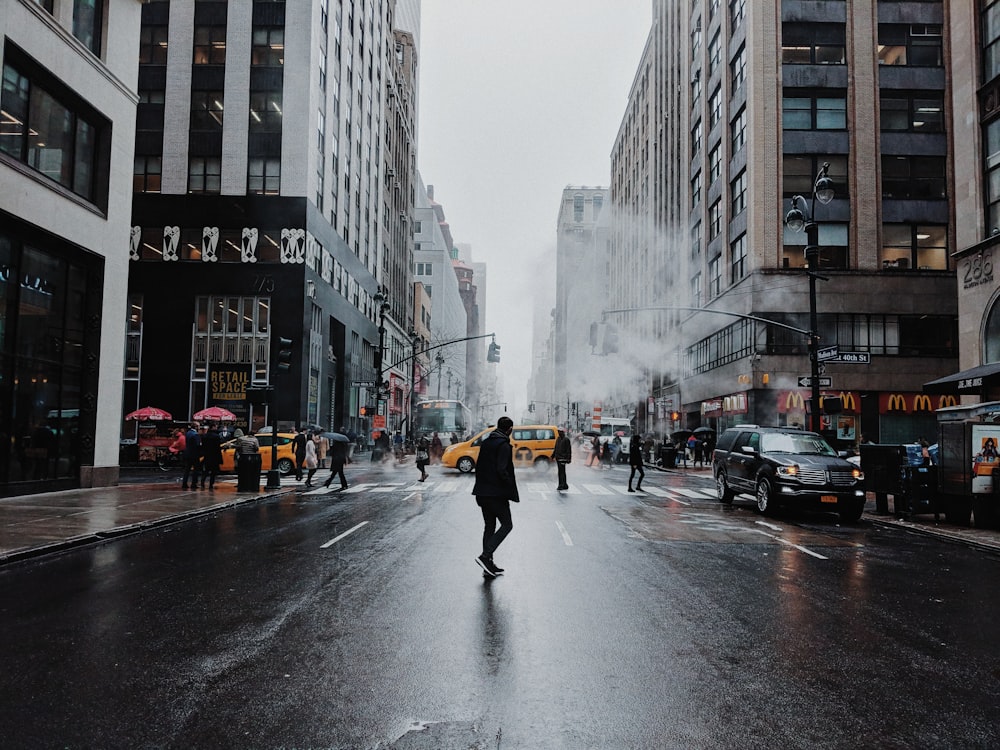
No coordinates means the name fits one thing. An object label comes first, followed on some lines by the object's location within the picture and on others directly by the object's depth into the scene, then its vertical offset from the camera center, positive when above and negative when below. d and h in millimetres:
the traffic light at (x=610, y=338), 26697 +3160
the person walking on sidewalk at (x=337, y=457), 20938 -1005
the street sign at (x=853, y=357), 19031 +1821
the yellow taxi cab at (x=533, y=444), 30391 -824
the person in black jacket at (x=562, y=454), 21078 -852
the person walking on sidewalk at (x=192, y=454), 20469 -946
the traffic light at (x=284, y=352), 21578 +2022
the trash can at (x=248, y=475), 19812 -1458
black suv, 14953 -960
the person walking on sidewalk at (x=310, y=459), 23125 -1201
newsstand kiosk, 13891 -644
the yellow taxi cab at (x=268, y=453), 26266 -1176
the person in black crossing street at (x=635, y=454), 21475 -836
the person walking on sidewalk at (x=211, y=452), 20344 -884
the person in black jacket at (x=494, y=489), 8539 -759
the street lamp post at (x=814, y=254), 18938 +4554
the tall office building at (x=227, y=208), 36500 +10562
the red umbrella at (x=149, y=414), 31797 +219
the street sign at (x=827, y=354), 19109 +1916
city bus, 47750 +248
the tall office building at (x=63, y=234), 16375 +4439
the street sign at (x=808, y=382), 20125 +1259
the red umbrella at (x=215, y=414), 32125 +256
